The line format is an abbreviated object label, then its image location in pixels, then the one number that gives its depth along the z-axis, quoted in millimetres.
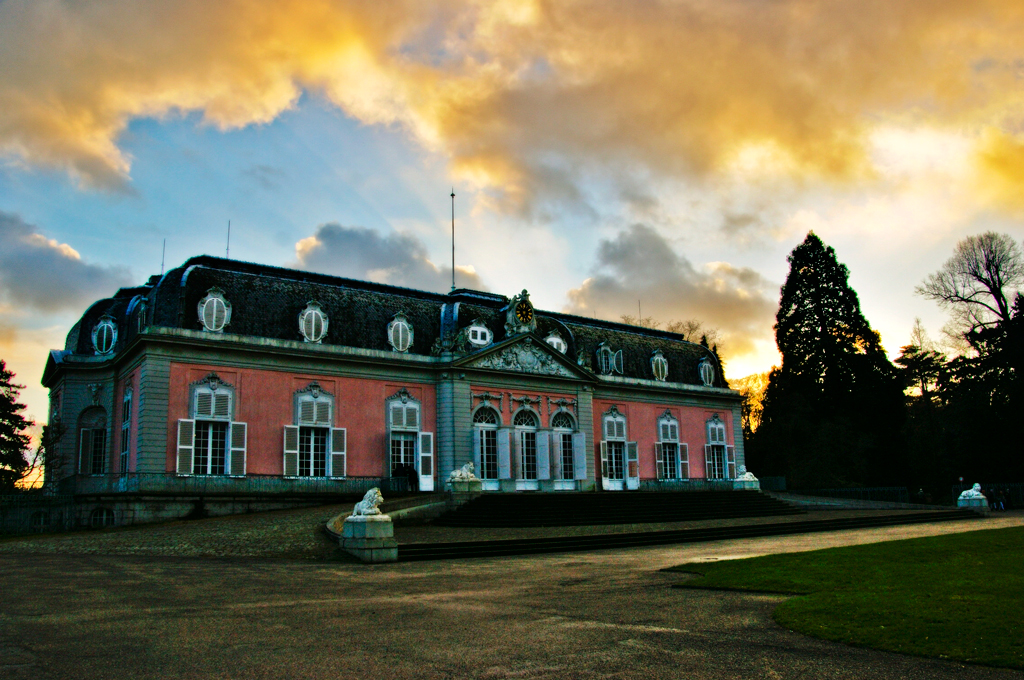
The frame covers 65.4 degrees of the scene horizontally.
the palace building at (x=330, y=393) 28147
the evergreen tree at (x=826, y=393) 47188
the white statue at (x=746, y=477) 37094
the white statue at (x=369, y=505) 17141
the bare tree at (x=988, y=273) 42938
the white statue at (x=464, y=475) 26047
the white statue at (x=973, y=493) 33656
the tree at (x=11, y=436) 38312
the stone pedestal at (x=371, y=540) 16406
